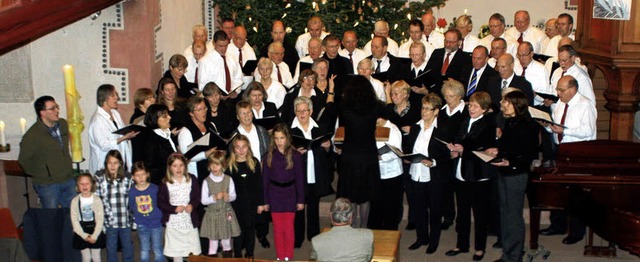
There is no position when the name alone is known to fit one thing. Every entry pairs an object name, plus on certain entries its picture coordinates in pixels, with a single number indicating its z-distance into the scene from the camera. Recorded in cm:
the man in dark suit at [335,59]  1044
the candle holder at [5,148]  817
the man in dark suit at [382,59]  1031
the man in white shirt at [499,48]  1035
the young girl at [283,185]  812
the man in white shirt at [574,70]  948
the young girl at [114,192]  778
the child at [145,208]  774
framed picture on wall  899
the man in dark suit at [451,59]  1052
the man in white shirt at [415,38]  1159
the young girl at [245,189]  802
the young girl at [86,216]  767
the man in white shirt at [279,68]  1033
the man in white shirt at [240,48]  1120
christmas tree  1282
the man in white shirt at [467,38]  1193
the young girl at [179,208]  772
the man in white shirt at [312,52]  1033
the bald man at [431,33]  1234
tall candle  755
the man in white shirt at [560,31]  1145
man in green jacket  812
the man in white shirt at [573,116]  867
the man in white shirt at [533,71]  991
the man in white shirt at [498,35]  1146
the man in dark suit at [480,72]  980
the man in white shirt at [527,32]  1202
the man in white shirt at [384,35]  1135
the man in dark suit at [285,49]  1127
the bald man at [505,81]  944
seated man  641
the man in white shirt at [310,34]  1122
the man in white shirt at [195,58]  1040
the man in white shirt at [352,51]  1077
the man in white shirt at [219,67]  1045
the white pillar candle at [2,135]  821
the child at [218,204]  790
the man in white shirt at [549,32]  1181
